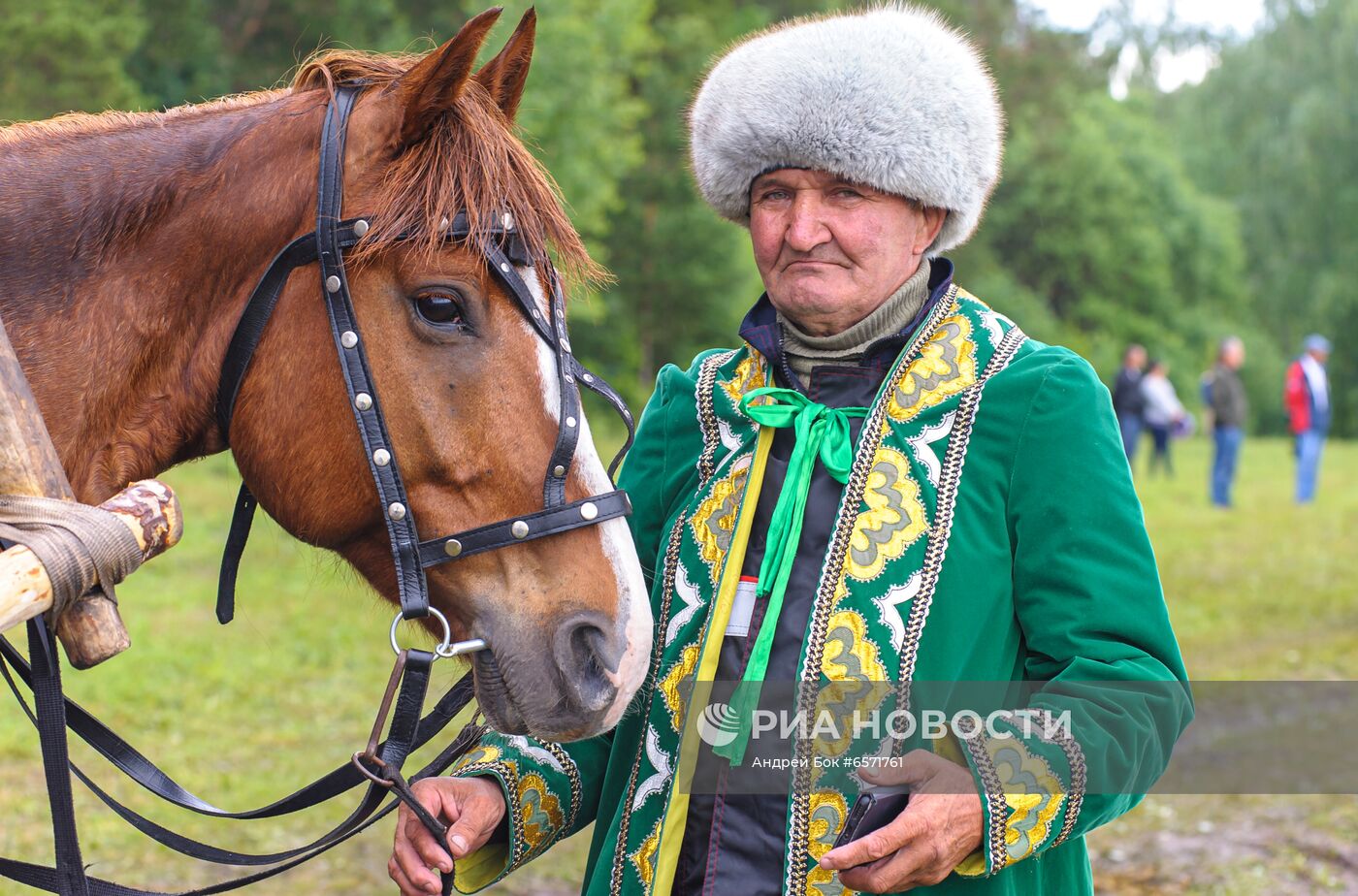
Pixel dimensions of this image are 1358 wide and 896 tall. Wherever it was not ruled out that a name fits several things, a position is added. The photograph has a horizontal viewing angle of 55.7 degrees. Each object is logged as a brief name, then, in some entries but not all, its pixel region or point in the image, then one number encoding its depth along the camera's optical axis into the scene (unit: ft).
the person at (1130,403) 60.13
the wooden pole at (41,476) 5.50
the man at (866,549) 6.40
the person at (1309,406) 51.16
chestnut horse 6.82
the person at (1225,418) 51.98
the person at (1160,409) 61.98
